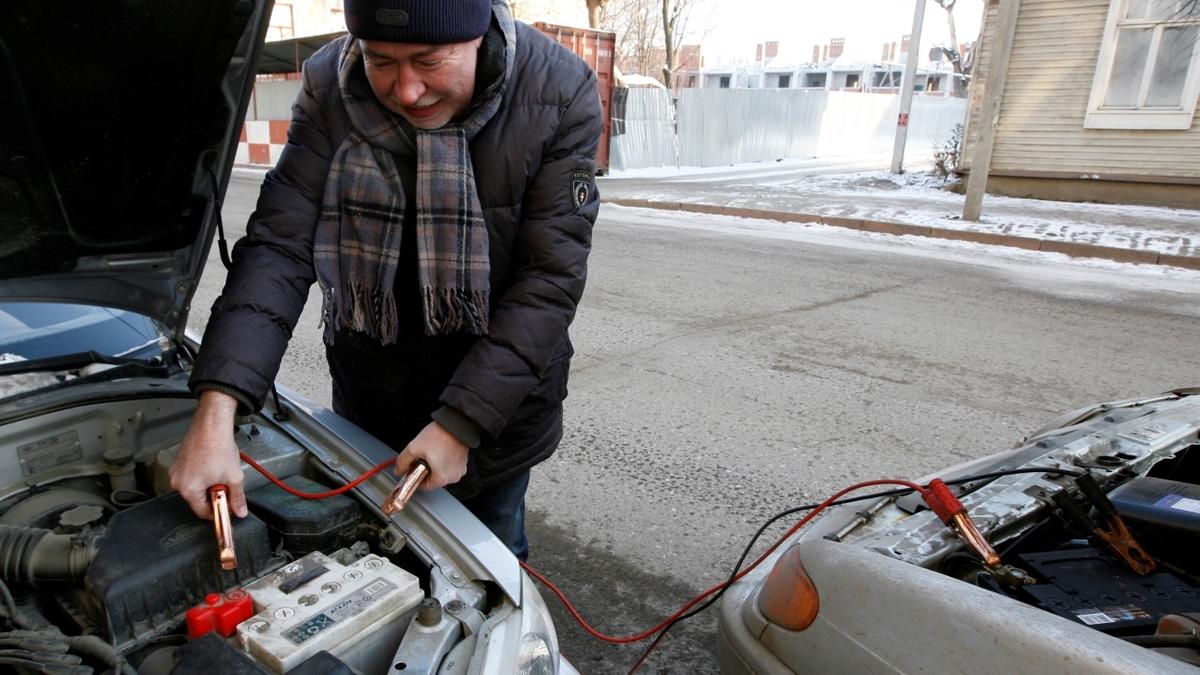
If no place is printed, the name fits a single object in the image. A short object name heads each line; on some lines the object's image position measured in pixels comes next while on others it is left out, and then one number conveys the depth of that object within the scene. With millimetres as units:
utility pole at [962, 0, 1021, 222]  9109
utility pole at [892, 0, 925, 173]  15055
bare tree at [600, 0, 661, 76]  31484
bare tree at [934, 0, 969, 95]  28953
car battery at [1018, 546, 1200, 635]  1418
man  1552
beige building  11336
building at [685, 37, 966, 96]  45812
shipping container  14648
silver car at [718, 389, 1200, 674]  1255
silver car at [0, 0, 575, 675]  1260
